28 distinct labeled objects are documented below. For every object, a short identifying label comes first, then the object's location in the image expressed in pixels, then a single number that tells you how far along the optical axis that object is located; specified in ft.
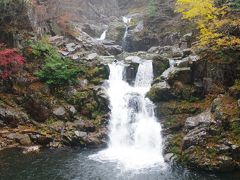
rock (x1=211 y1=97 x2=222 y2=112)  63.32
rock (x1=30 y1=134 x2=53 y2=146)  67.62
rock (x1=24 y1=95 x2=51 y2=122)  73.31
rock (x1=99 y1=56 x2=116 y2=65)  99.31
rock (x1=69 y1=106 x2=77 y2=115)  75.31
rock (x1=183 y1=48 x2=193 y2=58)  82.79
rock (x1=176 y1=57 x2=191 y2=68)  76.54
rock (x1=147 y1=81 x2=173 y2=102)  75.66
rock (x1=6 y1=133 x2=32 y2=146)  66.03
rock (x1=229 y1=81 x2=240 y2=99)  63.65
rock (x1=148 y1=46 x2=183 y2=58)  98.81
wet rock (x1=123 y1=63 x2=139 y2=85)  94.68
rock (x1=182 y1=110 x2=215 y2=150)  58.75
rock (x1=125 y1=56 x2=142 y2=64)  99.17
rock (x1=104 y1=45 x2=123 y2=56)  122.11
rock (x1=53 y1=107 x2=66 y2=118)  73.87
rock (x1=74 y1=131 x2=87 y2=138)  70.34
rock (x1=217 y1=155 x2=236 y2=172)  54.39
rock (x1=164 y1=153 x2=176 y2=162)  60.53
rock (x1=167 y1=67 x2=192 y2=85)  75.41
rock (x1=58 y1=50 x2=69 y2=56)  92.20
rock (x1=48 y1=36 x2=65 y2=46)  98.12
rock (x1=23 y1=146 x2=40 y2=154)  63.93
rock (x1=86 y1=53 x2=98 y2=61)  91.43
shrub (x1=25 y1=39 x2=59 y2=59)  79.87
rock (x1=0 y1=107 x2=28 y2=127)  68.28
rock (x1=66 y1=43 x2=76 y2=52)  98.94
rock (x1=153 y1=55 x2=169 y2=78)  91.20
